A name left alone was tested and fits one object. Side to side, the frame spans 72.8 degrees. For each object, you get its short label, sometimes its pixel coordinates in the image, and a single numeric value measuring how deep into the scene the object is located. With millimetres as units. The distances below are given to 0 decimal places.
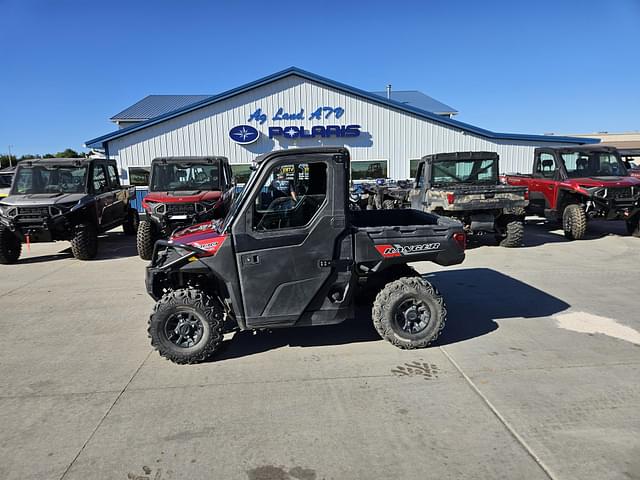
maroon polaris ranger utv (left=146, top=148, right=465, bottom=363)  3932
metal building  18188
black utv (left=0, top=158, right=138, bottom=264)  8500
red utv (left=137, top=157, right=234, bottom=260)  8930
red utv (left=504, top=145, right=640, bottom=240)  9531
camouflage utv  8562
